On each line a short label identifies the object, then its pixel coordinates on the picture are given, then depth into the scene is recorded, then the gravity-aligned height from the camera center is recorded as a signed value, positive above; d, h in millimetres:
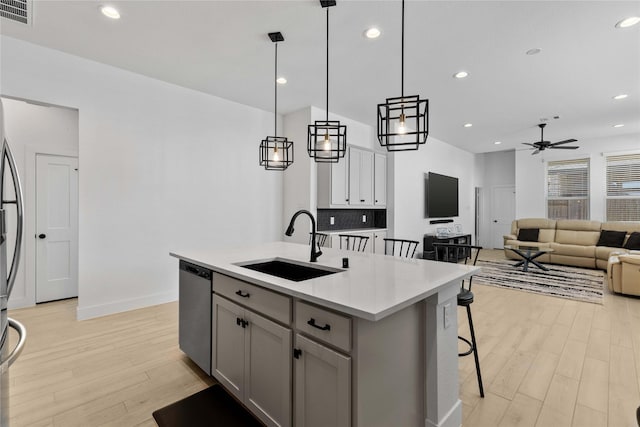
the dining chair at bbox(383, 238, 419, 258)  5930 -715
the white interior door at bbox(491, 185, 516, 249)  9164 +37
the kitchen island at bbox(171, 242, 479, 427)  1310 -666
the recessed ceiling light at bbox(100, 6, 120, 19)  2514 +1631
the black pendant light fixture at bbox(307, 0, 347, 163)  2445 +585
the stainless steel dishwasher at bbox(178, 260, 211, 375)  2250 -797
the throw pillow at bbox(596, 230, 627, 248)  6195 -513
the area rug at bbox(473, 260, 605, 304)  4527 -1149
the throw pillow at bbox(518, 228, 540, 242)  7295 -521
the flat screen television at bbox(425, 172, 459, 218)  7051 +385
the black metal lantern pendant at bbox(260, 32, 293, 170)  2884 +695
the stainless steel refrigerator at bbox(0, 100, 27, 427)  1176 -276
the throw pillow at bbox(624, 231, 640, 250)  5879 -544
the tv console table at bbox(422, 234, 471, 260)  6914 -628
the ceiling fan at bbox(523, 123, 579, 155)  5993 +1334
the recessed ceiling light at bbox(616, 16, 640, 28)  2649 +1668
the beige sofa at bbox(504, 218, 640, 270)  6211 -595
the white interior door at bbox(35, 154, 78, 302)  4055 -249
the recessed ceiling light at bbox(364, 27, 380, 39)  2799 +1640
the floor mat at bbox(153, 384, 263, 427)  1868 -1275
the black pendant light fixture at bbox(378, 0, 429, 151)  1836 +562
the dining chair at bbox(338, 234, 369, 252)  4926 -507
